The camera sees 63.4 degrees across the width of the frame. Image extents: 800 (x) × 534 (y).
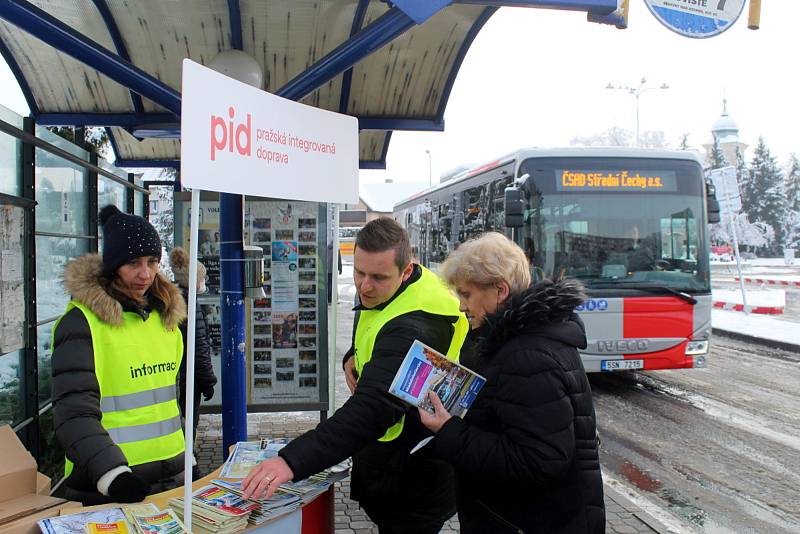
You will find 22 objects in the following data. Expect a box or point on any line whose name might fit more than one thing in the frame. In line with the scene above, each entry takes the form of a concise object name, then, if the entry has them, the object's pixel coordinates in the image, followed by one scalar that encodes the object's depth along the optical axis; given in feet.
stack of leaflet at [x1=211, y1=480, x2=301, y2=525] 7.47
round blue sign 18.31
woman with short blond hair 6.68
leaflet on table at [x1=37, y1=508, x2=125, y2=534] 6.57
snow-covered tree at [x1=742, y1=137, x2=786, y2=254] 196.44
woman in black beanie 7.41
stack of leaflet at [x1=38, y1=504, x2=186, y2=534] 6.59
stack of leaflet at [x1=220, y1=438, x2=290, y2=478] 8.44
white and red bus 27.25
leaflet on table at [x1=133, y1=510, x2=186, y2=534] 6.78
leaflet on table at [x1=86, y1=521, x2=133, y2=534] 6.56
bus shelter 12.94
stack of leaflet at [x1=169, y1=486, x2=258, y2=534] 7.18
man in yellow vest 7.57
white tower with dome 283.59
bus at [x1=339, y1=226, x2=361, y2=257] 142.99
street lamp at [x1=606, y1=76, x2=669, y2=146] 106.47
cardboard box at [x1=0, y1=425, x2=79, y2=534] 7.25
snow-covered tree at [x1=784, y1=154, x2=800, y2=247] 197.57
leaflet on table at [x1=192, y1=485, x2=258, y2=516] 7.44
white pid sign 7.02
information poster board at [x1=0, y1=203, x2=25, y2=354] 12.32
